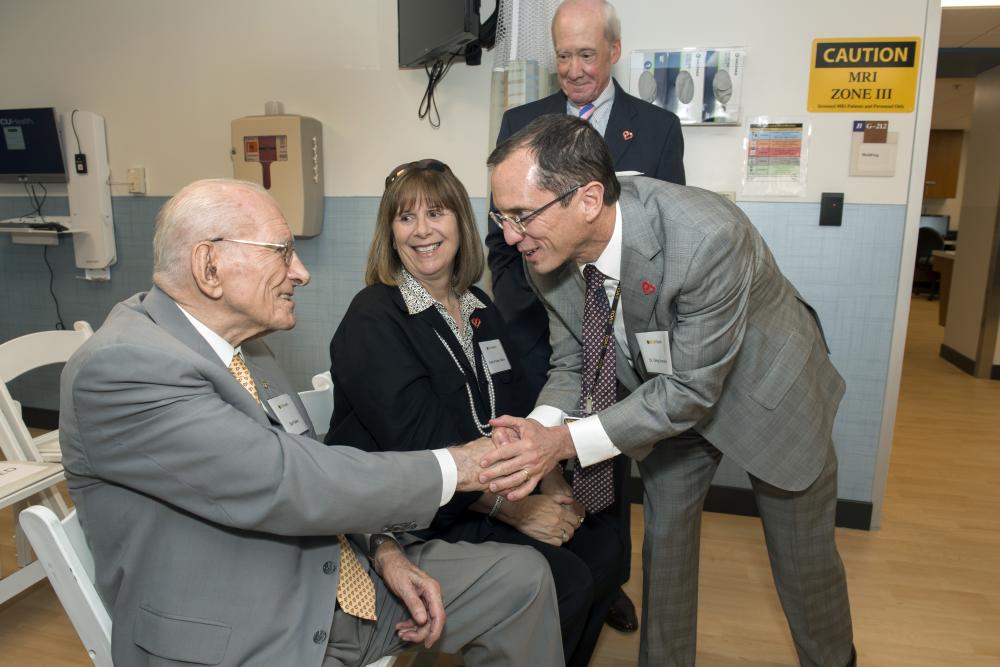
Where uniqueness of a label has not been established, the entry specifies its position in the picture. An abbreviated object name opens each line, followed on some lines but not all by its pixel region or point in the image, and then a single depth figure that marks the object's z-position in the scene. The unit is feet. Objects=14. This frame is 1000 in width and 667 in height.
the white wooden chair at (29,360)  7.72
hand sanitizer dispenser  10.78
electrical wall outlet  12.52
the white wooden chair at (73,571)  3.63
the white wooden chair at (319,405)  5.99
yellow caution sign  8.78
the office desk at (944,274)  24.36
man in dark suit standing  7.44
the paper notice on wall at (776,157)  9.20
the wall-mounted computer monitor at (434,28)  8.96
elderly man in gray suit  3.43
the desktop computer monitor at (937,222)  37.99
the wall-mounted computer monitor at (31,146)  12.72
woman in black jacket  5.36
